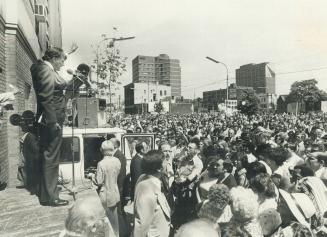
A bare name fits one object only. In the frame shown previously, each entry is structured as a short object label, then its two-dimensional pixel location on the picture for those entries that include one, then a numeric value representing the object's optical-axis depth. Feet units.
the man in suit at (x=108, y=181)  18.85
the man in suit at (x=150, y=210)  13.28
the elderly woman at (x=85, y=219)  8.46
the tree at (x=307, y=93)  352.28
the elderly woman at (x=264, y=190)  14.49
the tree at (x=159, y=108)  294.37
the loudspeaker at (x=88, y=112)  35.19
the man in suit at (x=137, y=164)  21.50
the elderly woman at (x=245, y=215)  11.85
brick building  28.58
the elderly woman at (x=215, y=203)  12.04
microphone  18.94
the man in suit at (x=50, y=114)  19.24
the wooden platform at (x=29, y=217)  16.69
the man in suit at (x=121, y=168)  21.24
